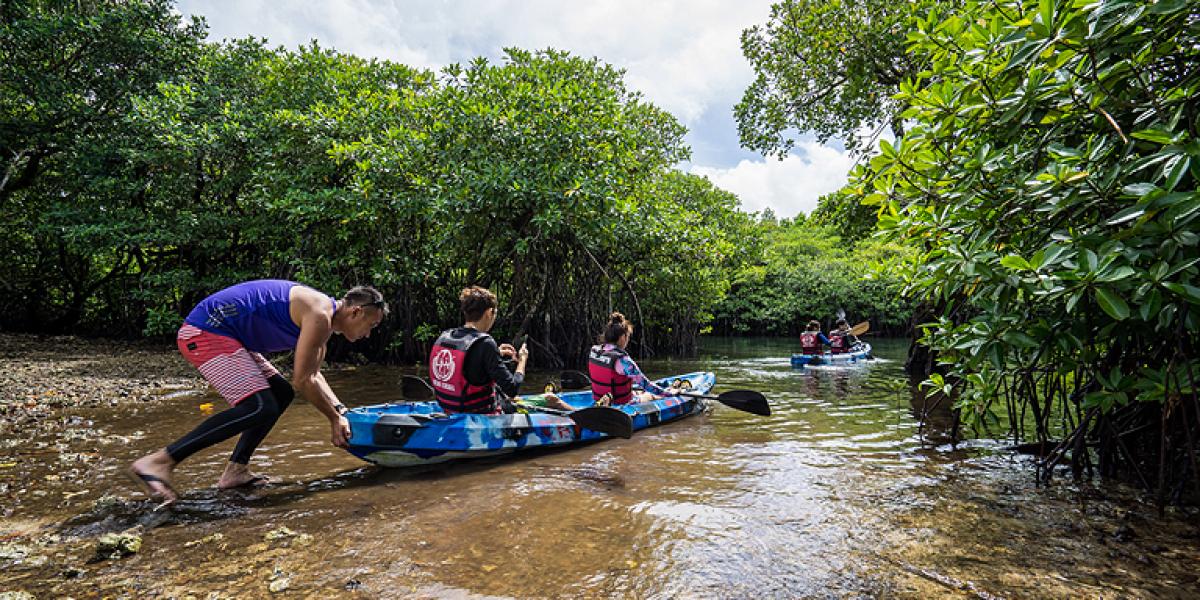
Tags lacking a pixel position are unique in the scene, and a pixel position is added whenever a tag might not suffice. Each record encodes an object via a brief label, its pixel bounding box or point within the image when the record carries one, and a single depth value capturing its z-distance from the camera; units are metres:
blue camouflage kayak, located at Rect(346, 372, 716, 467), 3.82
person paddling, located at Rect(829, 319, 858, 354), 14.27
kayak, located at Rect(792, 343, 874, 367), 13.00
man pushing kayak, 3.15
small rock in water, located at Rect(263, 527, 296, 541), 2.72
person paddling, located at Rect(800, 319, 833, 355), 13.51
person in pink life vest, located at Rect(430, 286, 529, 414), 4.19
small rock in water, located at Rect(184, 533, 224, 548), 2.63
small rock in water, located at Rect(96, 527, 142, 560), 2.42
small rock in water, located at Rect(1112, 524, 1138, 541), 2.78
